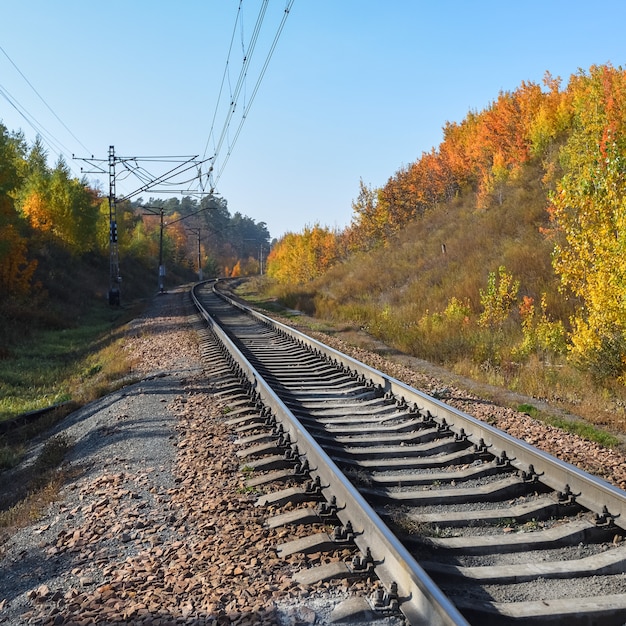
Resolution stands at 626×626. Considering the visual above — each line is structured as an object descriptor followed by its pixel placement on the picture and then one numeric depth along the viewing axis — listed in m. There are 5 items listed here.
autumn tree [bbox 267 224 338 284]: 53.09
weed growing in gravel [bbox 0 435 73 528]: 5.52
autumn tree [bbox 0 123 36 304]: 25.95
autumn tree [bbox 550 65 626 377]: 9.21
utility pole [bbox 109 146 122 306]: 34.31
